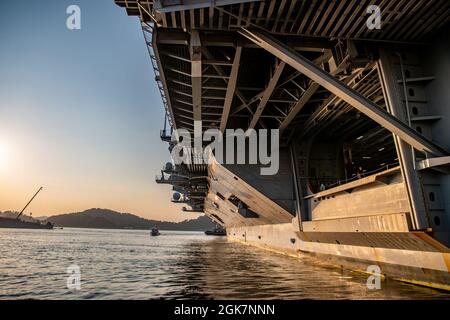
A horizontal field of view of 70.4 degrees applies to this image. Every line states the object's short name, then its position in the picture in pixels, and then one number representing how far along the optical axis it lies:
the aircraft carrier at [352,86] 11.52
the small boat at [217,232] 127.37
